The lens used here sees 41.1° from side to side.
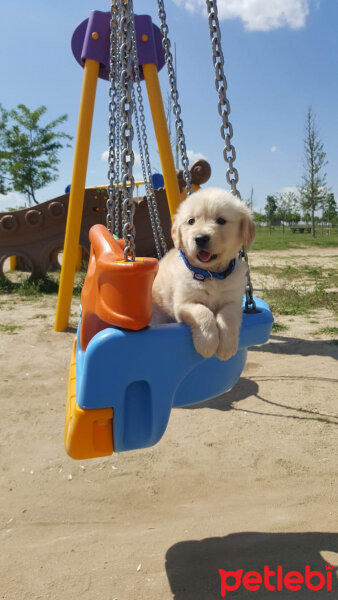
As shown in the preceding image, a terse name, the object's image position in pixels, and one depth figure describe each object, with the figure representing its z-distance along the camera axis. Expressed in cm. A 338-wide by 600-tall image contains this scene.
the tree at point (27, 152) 2312
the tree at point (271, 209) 5206
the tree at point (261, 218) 5368
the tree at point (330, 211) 4475
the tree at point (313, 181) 2712
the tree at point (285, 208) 4406
